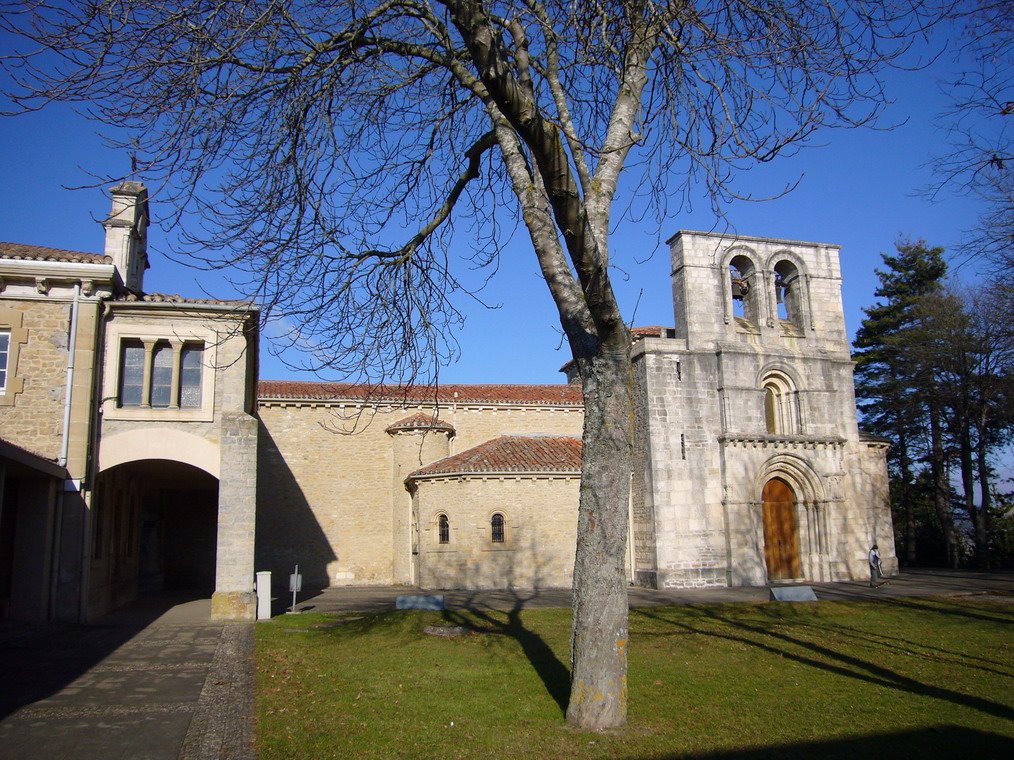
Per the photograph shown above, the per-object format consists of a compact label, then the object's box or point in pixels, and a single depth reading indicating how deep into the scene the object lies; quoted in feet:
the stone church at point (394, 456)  49.90
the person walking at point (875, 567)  71.10
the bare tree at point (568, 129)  19.94
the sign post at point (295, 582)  55.57
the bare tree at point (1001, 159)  26.37
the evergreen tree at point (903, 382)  113.60
